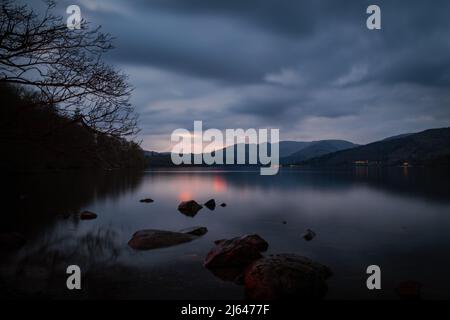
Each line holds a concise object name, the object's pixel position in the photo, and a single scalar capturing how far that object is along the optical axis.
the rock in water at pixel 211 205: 33.53
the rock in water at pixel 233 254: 12.99
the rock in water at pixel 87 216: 25.90
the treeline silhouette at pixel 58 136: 7.59
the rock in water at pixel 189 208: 29.77
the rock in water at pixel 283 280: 9.64
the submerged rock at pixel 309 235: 19.28
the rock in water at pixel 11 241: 15.64
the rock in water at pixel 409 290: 10.36
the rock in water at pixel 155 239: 16.23
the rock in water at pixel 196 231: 19.53
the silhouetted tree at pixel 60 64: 7.25
